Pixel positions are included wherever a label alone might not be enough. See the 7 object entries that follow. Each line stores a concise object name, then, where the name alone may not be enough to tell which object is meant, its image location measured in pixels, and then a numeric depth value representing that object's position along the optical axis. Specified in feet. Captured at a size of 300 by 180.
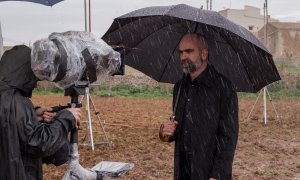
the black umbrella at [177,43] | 10.56
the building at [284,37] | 160.56
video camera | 7.79
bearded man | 10.82
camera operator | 7.80
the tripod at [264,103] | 35.35
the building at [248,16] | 194.80
